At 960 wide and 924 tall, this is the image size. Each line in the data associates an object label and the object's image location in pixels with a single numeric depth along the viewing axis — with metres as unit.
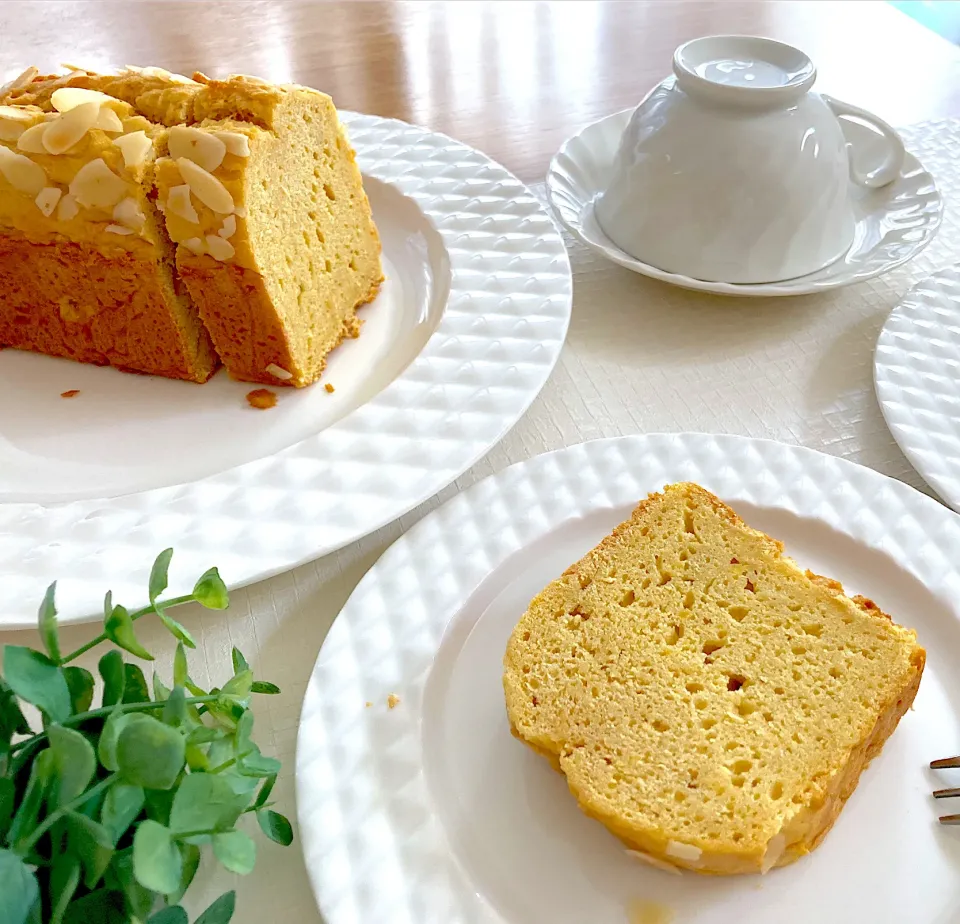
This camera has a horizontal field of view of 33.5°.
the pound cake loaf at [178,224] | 0.50
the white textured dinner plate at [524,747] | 0.39
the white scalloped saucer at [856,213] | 0.54
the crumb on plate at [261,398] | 0.53
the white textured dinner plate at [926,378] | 0.47
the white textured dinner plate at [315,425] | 0.46
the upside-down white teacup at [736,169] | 0.53
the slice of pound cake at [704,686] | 0.40
